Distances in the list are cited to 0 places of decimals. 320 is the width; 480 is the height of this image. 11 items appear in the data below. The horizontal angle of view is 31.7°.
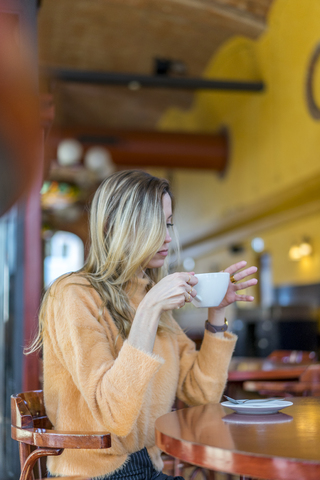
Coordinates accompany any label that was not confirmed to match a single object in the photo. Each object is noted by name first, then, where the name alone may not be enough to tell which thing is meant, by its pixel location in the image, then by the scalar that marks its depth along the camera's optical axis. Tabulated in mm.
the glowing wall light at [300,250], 7484
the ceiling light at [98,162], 7840
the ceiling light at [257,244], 9320
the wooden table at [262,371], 3035
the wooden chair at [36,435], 1229
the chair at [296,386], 3047
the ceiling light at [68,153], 7598
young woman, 1207
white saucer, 1191
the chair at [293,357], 4002
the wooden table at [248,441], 850
